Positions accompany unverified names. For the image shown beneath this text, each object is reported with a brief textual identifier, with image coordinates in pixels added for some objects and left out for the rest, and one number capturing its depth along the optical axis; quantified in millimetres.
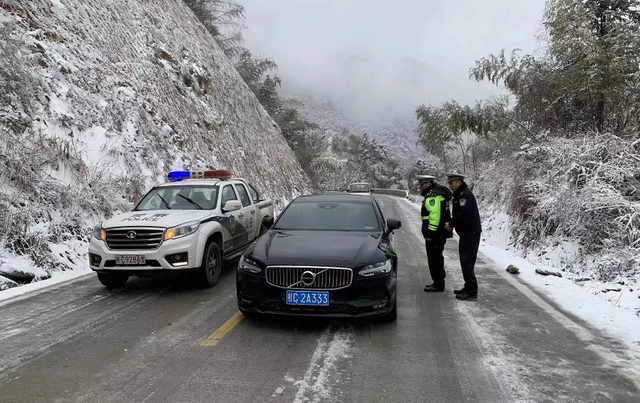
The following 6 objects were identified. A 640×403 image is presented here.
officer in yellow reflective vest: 6586
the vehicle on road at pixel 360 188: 26312
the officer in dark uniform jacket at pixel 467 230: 6246
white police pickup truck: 6262
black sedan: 4641
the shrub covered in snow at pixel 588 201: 8438
